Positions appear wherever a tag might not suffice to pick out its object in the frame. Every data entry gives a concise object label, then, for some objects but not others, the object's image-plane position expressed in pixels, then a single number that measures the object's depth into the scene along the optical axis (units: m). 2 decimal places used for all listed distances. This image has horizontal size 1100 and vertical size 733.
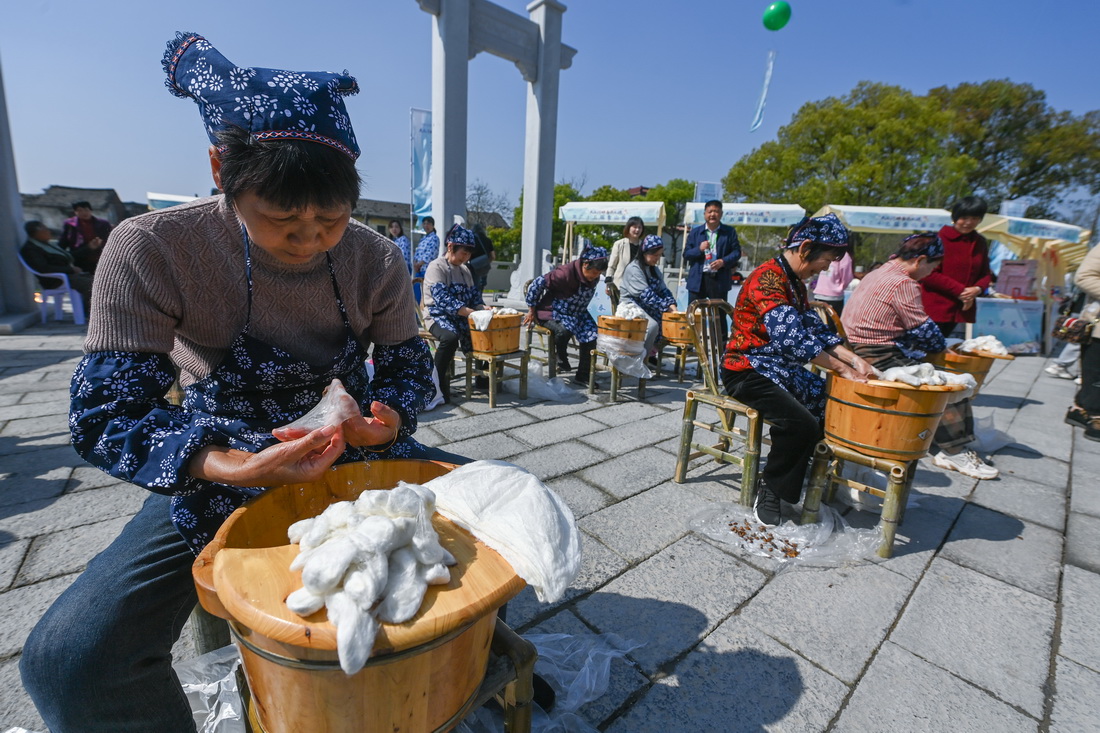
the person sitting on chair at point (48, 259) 8.55
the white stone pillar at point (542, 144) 12.66
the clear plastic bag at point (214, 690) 1.49
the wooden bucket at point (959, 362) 4.16
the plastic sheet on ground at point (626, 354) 5.50
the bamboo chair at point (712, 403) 3.18
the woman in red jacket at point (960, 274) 4.97
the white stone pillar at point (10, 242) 8.43
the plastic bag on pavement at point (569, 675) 1.57
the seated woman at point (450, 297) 5.39
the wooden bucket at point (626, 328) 5.48
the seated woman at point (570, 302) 6.28
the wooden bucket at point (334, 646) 0.77
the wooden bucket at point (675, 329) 6.52
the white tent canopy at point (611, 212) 13.69
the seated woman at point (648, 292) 6.51
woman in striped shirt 3.71
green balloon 7.13
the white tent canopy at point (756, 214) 12.23
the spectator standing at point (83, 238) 8.98
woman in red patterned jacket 2.85
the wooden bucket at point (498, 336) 4.98
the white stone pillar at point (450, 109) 10.68
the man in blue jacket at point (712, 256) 6.98
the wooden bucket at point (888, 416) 2.48
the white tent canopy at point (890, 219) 11.58
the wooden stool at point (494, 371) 5.02
